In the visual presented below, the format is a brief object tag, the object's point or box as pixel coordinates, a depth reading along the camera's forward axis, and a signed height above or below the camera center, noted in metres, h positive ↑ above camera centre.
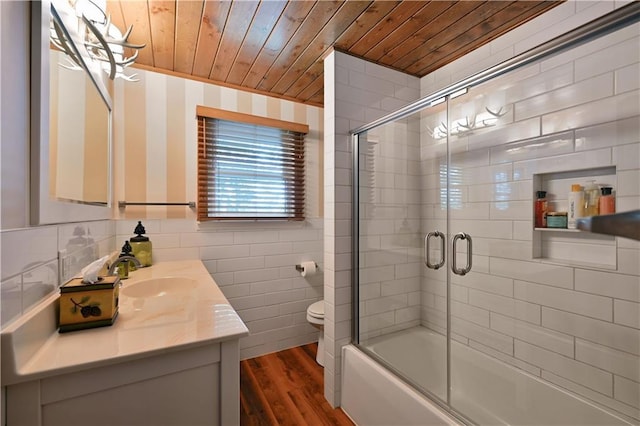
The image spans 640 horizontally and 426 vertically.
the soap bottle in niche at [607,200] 1.31 +0.06
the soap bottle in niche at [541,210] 1.56 +0.02
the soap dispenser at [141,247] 1.80 -0.22
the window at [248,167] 2.16 +0.39
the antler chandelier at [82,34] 0.96 +0.76
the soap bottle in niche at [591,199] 1.36 +0.07
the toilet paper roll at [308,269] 2.42 -0.49
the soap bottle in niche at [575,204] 1.41 +0.05
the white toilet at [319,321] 2.15 -0.85
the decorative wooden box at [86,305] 0.87 -0.30
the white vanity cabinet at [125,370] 0.66 -0.42
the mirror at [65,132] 0.80 +0.32
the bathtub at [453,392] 1.36 -0.99
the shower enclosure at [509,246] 1.28 -0.20
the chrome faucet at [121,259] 1.25 -0.21
